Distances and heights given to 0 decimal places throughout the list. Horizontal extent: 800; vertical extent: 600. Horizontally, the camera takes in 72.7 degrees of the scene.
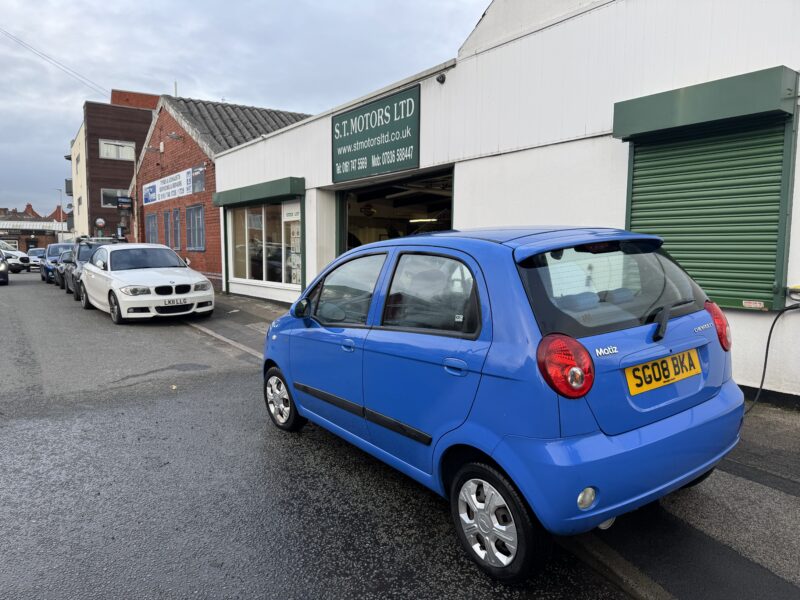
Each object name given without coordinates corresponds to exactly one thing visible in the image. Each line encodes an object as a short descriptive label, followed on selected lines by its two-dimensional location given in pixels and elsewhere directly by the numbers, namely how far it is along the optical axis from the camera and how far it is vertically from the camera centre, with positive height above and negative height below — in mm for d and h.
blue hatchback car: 2357 -645
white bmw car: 10516 -828
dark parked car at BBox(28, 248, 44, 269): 34250 -980
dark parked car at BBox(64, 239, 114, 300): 14594 -631
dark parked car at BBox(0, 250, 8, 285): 21123 -1160
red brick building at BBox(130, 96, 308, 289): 16969 +2714
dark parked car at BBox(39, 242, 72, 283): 21672 -775
